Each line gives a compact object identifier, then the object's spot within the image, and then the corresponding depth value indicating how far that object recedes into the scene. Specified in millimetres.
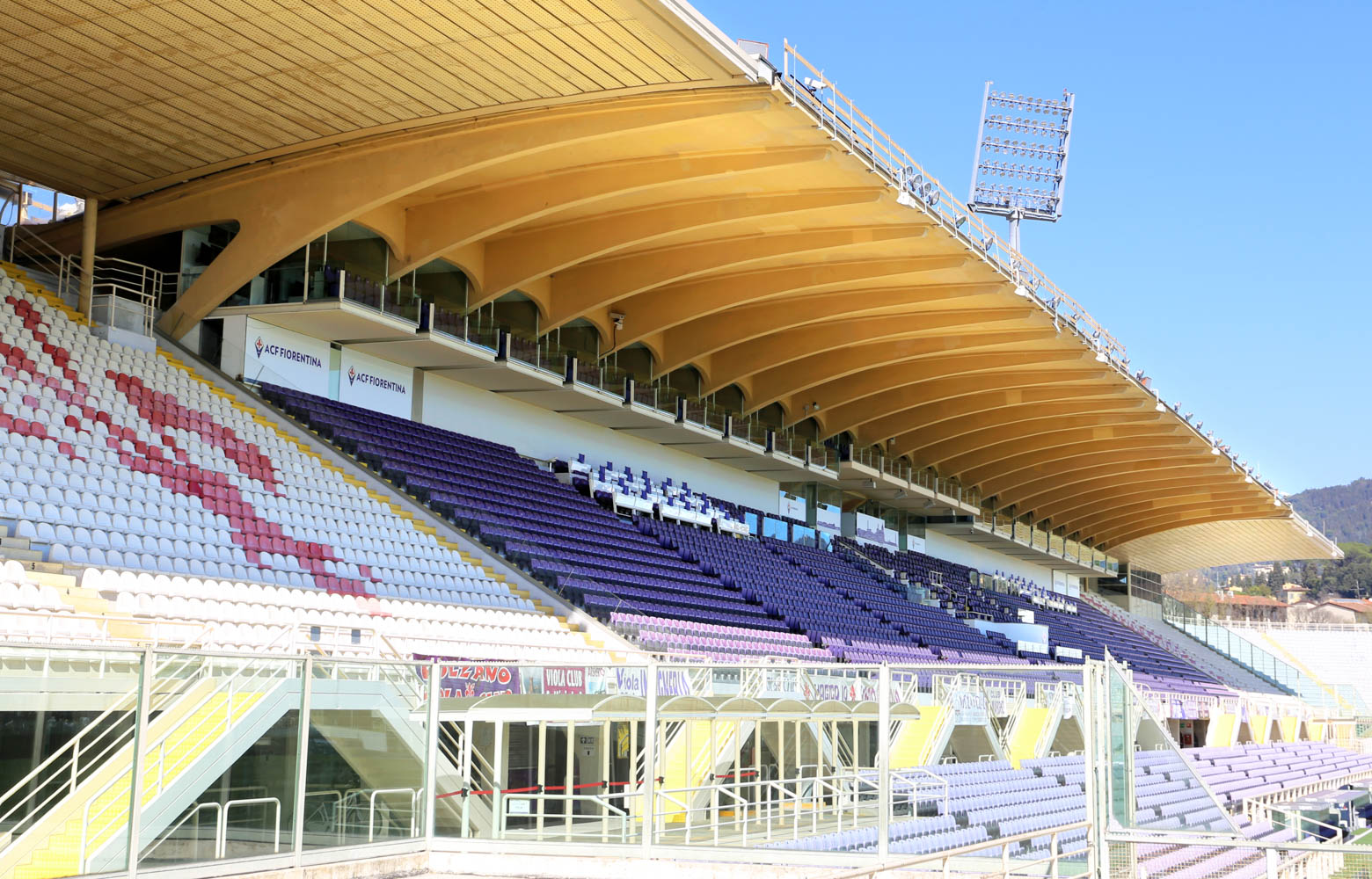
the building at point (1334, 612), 108750
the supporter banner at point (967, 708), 12430
